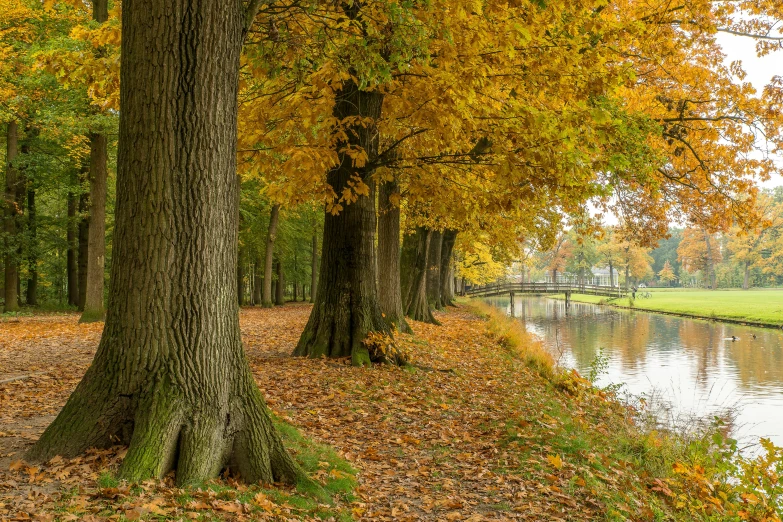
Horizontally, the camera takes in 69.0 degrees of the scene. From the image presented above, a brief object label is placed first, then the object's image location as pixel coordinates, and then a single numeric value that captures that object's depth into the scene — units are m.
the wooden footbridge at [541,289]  58.84
